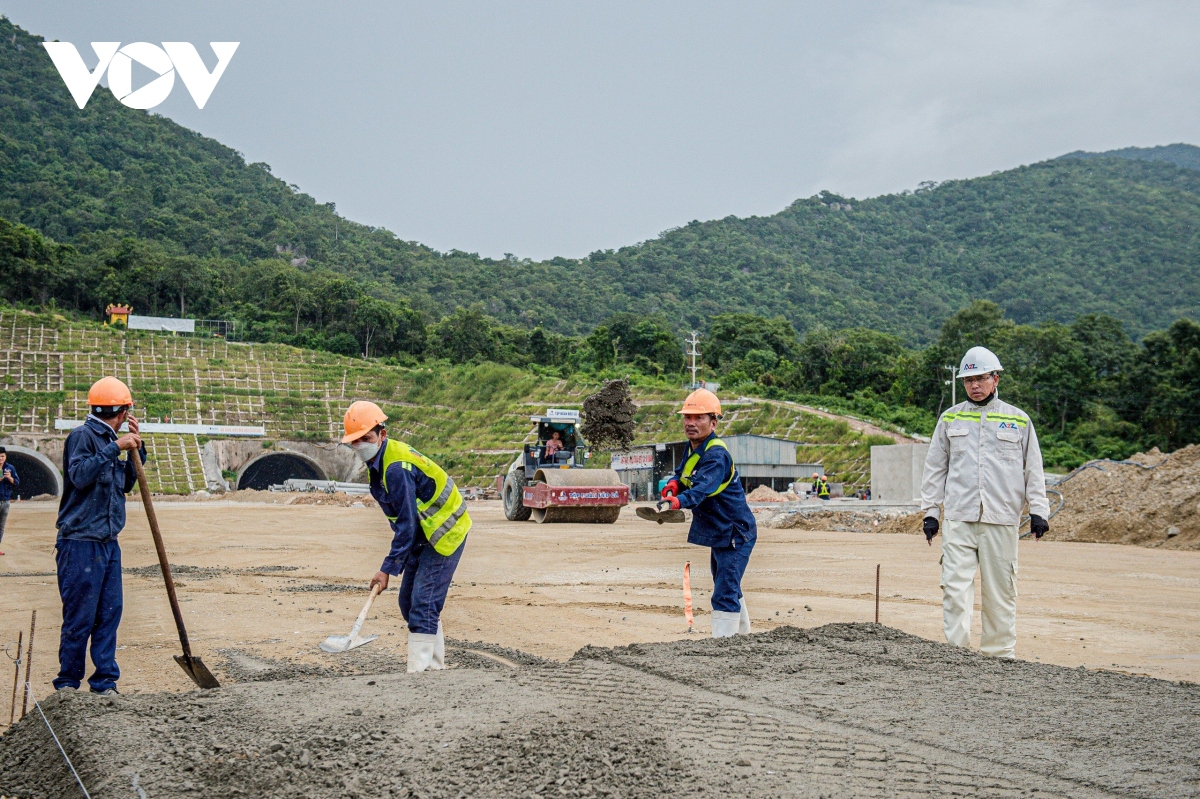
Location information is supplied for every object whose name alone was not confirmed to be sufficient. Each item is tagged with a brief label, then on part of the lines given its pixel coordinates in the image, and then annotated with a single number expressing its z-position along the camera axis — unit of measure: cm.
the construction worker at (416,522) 578
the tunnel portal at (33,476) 4507
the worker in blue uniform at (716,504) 665
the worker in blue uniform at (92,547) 564
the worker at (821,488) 3850
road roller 2498
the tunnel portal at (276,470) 5984
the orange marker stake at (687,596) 758
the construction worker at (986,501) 630
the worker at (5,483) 1493
